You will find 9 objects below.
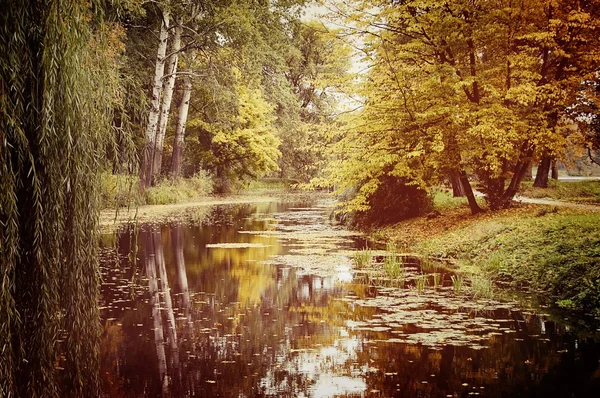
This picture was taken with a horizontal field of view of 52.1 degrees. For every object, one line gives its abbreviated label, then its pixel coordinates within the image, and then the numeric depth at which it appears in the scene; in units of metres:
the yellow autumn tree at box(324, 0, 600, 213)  15.73
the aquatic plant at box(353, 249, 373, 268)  13.24
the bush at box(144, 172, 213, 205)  30.63
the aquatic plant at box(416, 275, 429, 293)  10.57
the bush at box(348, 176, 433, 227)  20.61
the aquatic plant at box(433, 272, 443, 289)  11.07
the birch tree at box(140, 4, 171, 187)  27.72
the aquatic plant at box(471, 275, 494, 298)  10.24
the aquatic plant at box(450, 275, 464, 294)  10.49
